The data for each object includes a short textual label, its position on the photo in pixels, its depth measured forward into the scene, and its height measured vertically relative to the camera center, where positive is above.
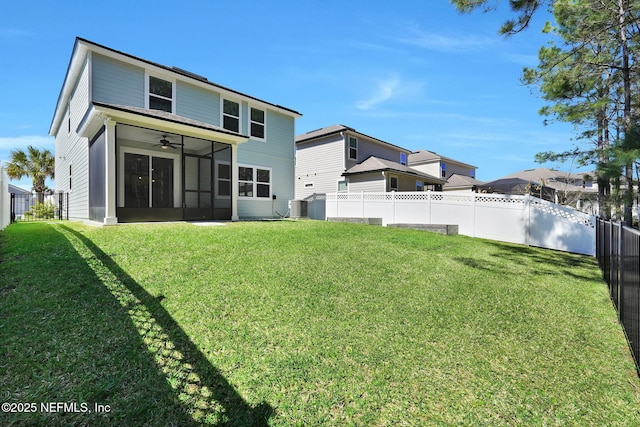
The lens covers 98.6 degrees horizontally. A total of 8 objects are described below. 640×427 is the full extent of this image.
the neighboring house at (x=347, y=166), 18.00 +3.36
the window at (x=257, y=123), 13.41 +4.44
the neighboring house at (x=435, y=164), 28.58 +5.34
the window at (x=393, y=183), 17.83 +2.01
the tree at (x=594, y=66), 7.30 +4.83
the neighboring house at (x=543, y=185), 23.46 +2.55
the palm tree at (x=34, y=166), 21.38 +3.86
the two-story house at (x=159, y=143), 8.18 +2.62
